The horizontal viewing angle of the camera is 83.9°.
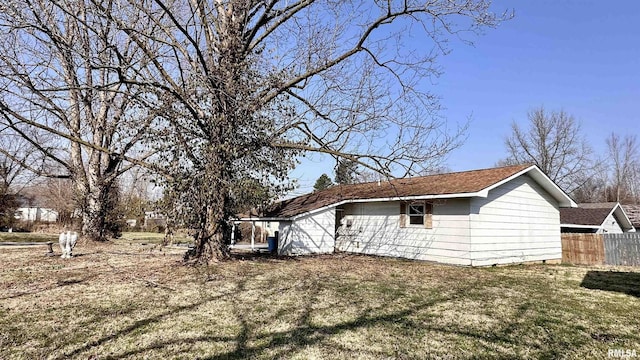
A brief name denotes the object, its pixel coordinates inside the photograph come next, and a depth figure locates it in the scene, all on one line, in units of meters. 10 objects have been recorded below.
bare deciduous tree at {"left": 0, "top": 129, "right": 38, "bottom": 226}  26.58
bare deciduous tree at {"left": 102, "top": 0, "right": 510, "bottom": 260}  9.31
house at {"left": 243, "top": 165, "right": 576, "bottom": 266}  12.17
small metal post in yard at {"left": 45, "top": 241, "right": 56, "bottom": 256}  12.25
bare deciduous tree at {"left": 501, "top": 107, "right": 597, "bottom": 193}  33.38
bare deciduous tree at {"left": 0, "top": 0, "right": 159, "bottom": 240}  8.24
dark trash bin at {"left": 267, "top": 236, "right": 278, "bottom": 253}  16.41
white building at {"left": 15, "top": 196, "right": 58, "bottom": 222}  36.09
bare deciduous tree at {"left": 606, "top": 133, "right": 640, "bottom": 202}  40.34
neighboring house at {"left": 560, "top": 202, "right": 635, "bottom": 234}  20.47
